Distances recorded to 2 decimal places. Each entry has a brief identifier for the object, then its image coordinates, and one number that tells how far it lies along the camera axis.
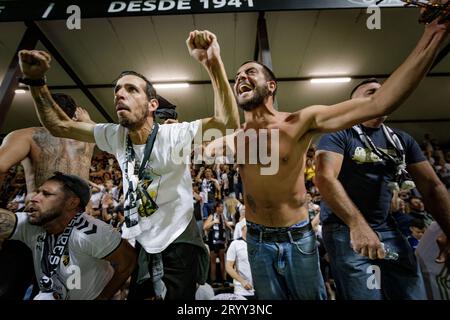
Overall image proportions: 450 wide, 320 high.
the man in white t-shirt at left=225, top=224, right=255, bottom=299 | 3.49
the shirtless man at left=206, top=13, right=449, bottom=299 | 1.87
